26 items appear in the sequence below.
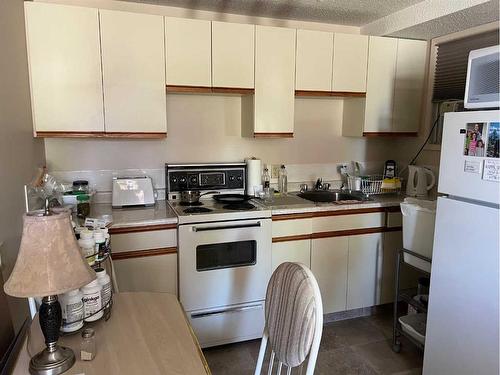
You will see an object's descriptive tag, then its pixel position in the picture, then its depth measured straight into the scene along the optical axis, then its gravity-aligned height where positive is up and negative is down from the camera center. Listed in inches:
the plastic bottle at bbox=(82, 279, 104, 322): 47.9 -20.8
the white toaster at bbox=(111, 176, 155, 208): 102.3 -14.8
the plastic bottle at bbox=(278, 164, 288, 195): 121.7 -13.7
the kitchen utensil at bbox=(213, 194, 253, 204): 109.7 -17.7
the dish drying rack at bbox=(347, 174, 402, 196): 120.3 -15.2
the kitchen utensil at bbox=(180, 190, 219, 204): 106.7 -16.6
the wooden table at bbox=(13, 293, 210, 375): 41.7 -24.8
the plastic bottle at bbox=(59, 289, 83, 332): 45.8 -21.1
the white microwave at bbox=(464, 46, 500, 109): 64.3 +10.5
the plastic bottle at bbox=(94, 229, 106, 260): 52.7 -14.9
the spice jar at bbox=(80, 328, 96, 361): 42.8 -24.6
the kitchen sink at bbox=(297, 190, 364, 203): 120.9 -18.2
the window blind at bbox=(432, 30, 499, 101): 103.8 +22.2
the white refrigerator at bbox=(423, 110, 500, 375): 63.3 -20.1
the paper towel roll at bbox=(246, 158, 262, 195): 115.9 -10.8
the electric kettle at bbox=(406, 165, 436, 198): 116.1 -12.7
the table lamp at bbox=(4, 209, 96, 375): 37.1 -12.3
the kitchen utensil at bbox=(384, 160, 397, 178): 126.0 -9.9
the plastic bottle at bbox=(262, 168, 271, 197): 119.4 -13.3
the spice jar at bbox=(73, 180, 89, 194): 99.0 -13.0
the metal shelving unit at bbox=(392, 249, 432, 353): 93.4 -40.9
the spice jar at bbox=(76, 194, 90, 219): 93.6 -17.1
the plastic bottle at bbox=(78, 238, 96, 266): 50.6 -15.1
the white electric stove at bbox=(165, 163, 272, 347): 92.2 -32.4
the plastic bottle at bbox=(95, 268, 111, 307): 49.9 -19.3
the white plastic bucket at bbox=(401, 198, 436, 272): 86.6 -20.6
